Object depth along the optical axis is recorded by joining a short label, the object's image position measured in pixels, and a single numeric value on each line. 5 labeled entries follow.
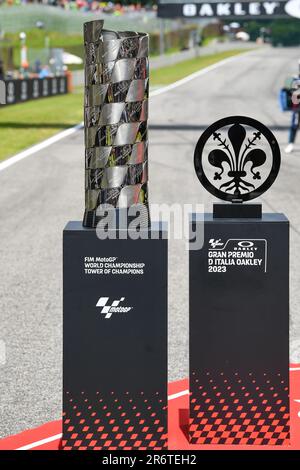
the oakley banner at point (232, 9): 29.33
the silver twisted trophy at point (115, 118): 4.40
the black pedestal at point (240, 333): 4.59
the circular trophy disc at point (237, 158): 4.65
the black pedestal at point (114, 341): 4.52
